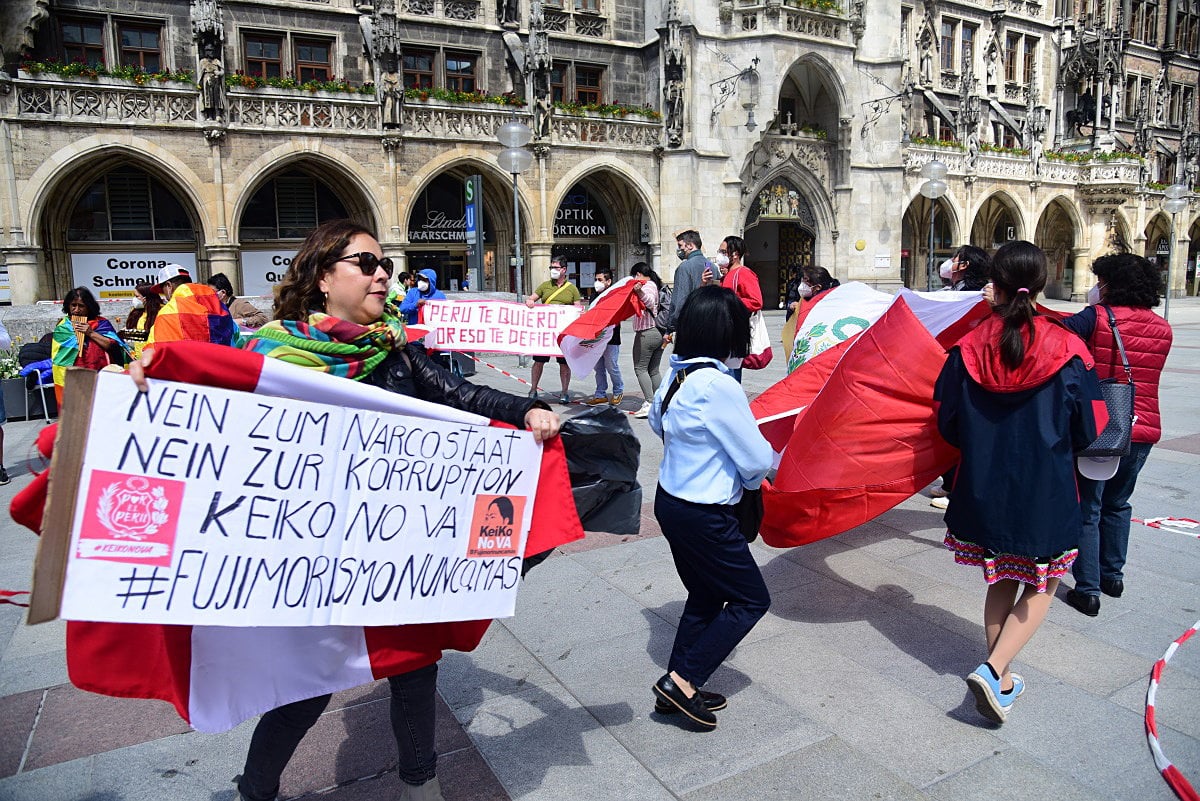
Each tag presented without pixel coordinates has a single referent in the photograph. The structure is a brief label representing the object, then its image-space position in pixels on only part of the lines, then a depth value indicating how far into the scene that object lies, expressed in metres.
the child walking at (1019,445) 3.38
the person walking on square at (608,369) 11.23
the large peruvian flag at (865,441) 4.17
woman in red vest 4.52
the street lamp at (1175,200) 25.14
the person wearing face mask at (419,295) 10.66
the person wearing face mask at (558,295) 11.58
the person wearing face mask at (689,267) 8.86
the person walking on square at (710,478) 3.26
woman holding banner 2.65
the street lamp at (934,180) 26.05
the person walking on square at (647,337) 10.20
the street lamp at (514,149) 16.86
